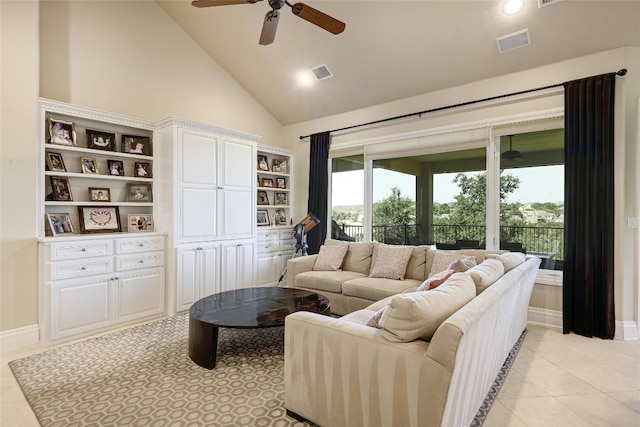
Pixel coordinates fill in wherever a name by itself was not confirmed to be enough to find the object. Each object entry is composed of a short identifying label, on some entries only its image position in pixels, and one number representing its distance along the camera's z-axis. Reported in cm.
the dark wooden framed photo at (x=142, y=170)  419
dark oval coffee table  261
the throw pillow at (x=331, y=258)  434
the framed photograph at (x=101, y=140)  378
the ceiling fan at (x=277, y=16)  248
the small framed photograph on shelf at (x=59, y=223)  345
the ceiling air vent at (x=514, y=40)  340
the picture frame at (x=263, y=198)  567
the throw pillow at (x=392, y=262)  384
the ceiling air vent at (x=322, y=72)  461
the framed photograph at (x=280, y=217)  593
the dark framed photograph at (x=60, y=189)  350
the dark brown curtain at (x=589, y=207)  326
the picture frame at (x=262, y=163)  555
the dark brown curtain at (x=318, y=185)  552
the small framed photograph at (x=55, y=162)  345
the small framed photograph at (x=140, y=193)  417
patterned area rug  202
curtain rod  353
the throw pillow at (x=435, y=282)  207
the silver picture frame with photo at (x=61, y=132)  344
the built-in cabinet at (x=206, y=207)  400
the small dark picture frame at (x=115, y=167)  396
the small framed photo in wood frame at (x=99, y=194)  383
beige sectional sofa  142
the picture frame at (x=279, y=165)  582
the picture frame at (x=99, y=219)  374
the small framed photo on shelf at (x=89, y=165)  372
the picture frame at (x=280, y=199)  597
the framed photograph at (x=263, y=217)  567
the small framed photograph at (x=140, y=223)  412
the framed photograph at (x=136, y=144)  406
